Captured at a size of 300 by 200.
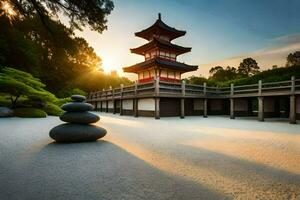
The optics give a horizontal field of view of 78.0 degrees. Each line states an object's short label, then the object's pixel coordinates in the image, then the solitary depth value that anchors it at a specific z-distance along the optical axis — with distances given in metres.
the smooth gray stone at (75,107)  7.24
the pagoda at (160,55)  23.40
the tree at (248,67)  73.00
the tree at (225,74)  62.19
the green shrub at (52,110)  19.61
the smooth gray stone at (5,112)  14.63
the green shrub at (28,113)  15.84
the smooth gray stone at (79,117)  7.01
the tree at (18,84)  12.89
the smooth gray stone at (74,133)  6.63
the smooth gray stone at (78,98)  7.60
